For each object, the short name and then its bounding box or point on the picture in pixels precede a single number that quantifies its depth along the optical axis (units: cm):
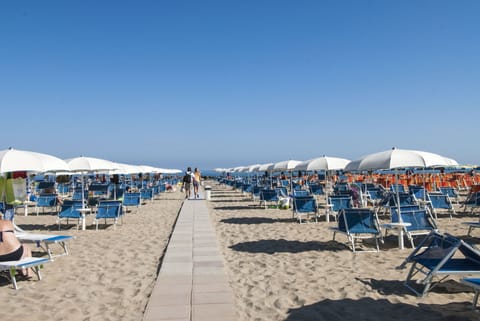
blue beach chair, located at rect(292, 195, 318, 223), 1012
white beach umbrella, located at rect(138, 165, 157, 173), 2350
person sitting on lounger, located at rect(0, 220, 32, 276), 516
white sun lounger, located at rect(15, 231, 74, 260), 634
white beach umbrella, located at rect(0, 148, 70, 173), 579
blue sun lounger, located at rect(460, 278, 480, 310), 359
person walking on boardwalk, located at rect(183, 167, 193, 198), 1891
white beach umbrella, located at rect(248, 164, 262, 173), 2403
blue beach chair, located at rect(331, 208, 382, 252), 707
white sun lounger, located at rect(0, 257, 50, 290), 491
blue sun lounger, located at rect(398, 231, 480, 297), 420
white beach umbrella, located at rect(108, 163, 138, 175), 1766
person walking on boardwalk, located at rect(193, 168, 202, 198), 1895
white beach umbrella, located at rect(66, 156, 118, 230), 1039
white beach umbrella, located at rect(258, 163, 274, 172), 2095
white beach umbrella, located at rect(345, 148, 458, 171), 699
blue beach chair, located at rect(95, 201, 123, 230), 1019
